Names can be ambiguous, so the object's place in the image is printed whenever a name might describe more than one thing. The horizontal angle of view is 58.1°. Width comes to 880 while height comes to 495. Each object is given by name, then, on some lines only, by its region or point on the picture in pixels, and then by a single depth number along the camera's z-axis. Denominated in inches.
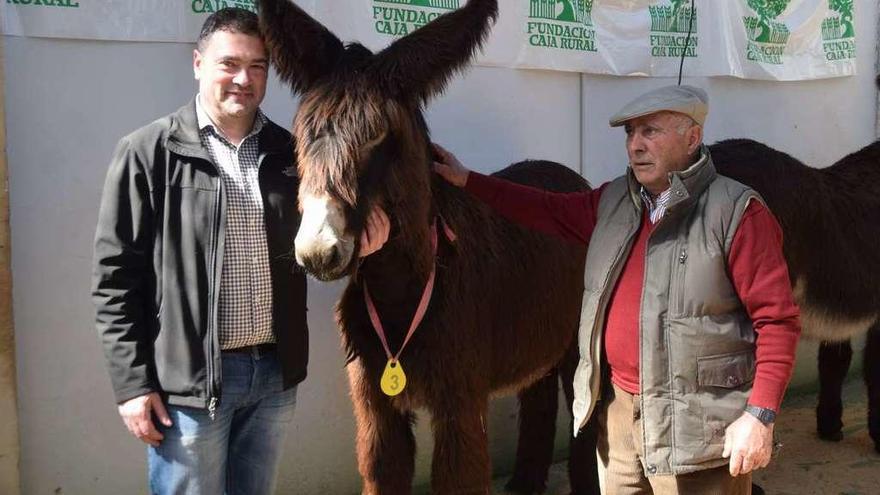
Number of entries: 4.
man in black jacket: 94.8
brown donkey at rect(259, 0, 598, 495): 98.3
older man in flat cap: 97.4
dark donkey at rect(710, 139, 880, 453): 191.6
